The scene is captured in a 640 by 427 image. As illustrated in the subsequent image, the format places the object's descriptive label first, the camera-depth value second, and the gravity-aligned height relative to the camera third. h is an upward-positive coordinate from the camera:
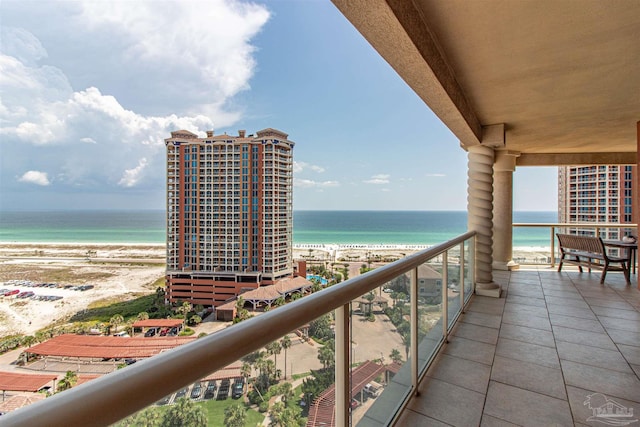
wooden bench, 5.00 -0.82
